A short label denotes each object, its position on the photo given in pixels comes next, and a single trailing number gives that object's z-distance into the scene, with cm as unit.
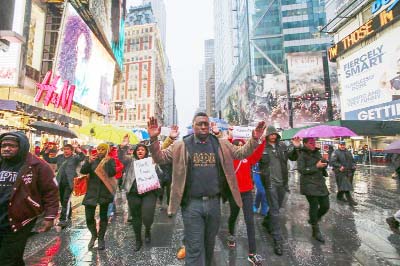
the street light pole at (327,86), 5019
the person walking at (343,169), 823
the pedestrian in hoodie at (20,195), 253
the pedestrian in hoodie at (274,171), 454
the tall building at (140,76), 8562
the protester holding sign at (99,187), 460
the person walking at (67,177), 633
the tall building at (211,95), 18575
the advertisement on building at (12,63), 1611
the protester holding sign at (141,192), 469
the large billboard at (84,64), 2108
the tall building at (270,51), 5350
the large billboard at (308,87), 5038
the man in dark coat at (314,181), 484
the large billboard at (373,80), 1952
